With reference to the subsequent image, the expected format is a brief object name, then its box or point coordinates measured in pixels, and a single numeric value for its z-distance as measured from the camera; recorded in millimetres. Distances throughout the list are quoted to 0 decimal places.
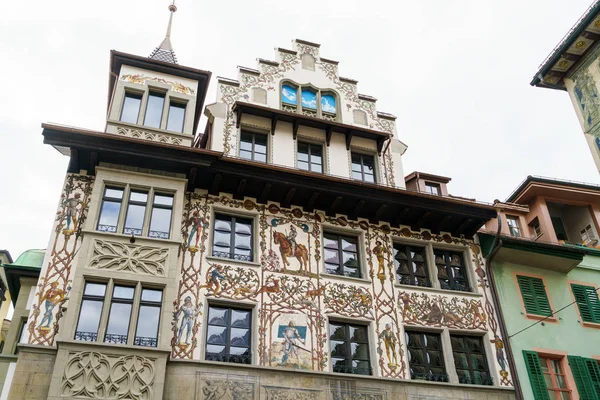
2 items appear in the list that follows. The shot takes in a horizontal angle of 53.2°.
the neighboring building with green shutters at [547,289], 19141
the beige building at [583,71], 22188
